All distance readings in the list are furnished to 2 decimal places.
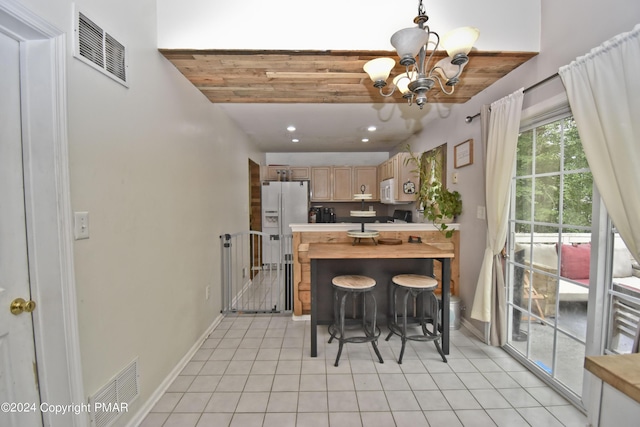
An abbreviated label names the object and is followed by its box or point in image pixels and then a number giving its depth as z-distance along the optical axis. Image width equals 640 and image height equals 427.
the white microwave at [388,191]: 4.23
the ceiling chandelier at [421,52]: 1.24
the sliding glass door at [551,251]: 1.66
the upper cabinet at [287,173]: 5.35
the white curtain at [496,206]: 2.01
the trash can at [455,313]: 2.71
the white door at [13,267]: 1.02
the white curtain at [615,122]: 1.23
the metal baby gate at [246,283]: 3.07
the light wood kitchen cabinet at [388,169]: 4.29
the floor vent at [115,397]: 1.29
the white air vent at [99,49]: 1.22
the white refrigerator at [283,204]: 4.97
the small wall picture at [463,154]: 2.62
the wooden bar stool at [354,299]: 2.15
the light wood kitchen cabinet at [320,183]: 5.55
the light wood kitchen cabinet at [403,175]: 4.11
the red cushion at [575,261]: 1.61
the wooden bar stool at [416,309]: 2.17
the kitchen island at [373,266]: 2.19
